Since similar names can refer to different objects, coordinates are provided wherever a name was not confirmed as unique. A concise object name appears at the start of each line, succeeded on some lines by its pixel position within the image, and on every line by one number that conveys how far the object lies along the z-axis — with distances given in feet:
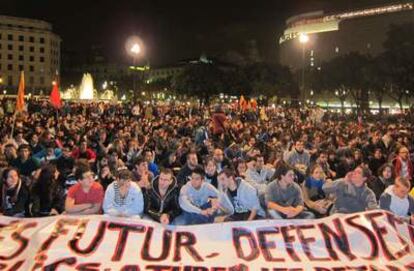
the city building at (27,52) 430.61
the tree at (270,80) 286.87
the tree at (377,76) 185.19
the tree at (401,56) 168.36
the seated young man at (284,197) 30.27
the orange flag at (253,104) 151.96
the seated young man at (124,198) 28.71
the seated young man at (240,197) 31.04
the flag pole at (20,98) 62.04
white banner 22.20
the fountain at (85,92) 291.17
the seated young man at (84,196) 28.91
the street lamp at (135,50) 76.95
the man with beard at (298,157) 46.29
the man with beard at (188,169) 36.76
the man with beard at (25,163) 39.93
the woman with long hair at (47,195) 32.32
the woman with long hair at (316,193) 31.91
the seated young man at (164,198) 30.30
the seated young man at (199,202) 29.53
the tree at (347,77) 223.51
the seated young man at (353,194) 30.22
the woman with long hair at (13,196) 31.55
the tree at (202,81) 284.61
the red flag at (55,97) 84.33
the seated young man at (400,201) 29.50
